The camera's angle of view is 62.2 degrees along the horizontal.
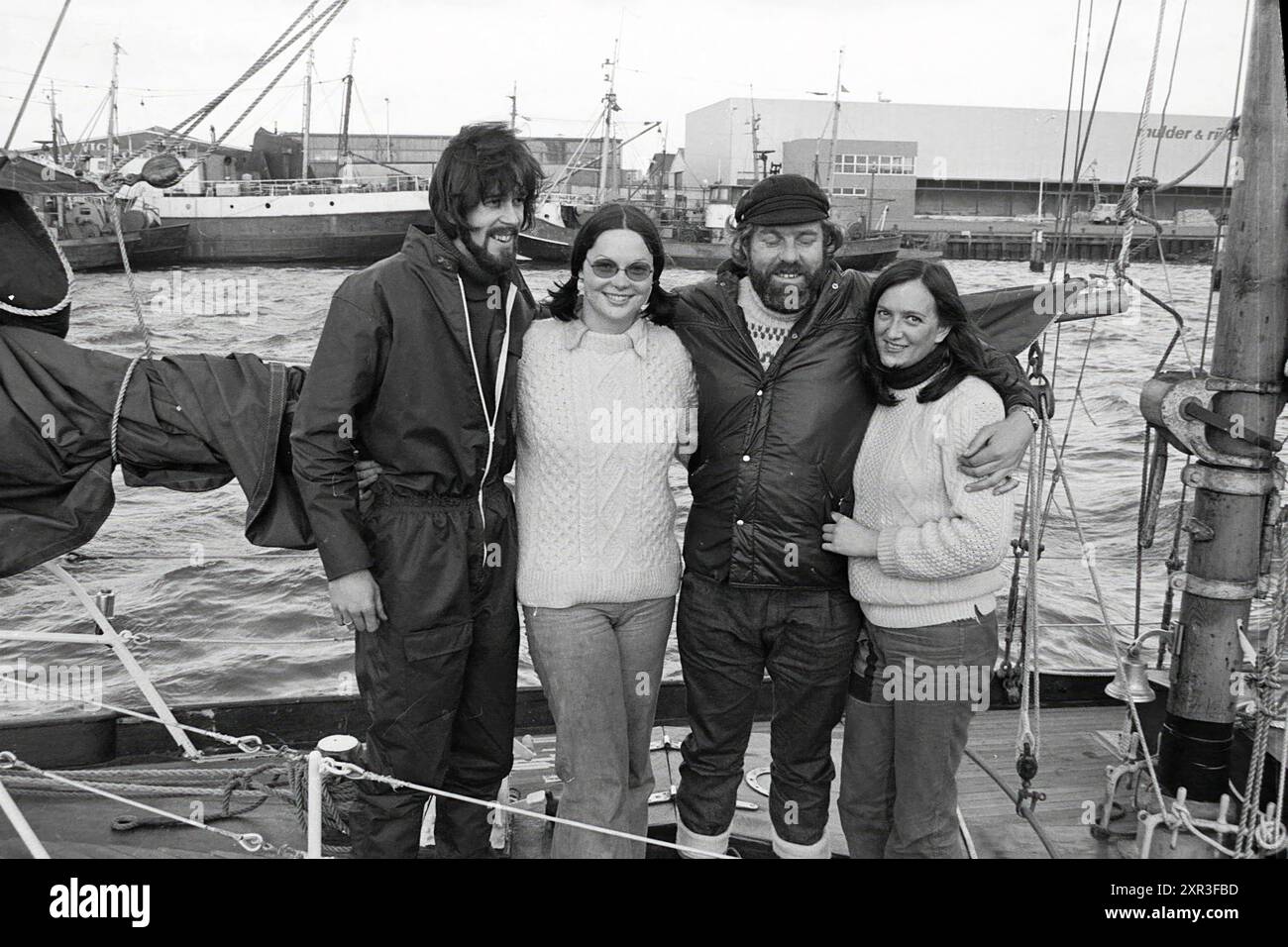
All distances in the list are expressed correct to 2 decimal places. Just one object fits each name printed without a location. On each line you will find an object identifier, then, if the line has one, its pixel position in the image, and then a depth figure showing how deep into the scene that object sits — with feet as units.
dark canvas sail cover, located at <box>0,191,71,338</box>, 9.96
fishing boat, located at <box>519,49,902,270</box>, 122.31
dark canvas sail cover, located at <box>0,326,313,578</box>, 9.63
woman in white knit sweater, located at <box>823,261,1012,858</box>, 9.29
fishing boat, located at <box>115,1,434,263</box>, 119.44
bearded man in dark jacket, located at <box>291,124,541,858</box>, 9.16
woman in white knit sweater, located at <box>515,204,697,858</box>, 9.43
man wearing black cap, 9.84
